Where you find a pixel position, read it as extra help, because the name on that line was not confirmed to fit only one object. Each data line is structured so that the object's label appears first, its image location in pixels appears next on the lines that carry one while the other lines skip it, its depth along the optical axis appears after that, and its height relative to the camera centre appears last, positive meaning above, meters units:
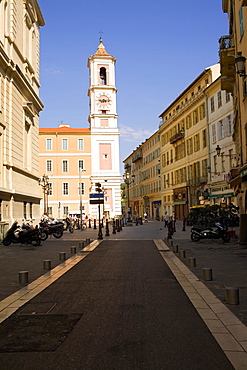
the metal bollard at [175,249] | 15.19 -1.42
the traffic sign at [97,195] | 24.67 +1.20
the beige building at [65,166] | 63.56 +8.07
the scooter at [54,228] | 24.61 -0.85
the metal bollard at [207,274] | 8.99 -1.43
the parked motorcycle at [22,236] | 19.02 -0.99
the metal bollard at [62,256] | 13.41 -1.41
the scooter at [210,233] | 18.35 -1.02
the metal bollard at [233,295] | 6.68 -1.43
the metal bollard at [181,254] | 13.32 -1.41
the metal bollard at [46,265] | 11.34 -1.44
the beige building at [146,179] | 70.62 +7.05
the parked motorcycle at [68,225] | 31.99 -0.90
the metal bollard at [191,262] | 11.04 -1.41
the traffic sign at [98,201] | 24.38 +0.82
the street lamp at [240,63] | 12.60 +4.79
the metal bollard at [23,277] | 9.19 -1.44
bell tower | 63.12 +13.82
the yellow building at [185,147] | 44.16 +8.63
